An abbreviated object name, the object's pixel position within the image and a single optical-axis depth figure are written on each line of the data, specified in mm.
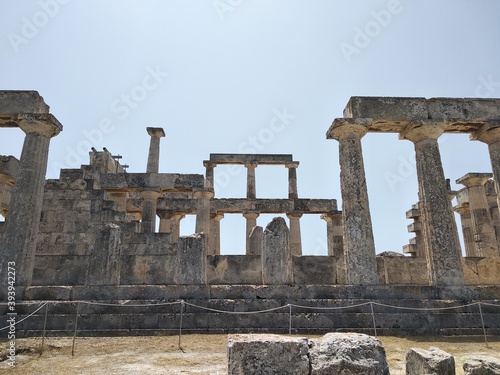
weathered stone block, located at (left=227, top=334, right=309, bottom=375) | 3990
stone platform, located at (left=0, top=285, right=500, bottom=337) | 8641
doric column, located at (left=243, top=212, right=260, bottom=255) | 23030
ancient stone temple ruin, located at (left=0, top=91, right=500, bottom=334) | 8992
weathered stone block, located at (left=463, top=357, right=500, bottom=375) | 4145
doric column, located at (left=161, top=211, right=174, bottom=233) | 22547
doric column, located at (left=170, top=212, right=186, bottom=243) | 23923
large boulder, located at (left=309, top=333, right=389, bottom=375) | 3949
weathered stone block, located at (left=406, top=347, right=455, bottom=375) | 4113
